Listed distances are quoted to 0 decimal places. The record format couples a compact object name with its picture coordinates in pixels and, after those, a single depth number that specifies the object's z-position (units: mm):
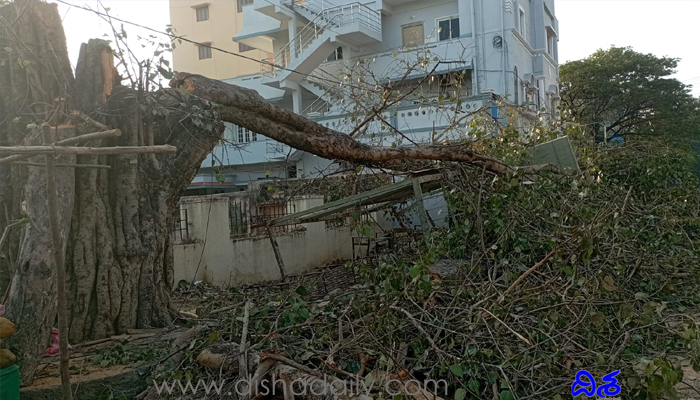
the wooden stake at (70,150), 3014
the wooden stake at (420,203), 6859
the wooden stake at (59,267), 3244
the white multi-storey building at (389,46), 17250
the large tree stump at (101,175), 5172
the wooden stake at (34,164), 3349
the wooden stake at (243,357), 3702
